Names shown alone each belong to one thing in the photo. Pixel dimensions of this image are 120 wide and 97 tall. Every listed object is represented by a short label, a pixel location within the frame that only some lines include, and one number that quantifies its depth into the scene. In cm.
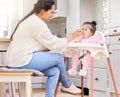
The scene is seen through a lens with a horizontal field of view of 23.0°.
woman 239
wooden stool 215
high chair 246
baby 264
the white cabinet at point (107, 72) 345
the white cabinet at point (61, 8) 510
